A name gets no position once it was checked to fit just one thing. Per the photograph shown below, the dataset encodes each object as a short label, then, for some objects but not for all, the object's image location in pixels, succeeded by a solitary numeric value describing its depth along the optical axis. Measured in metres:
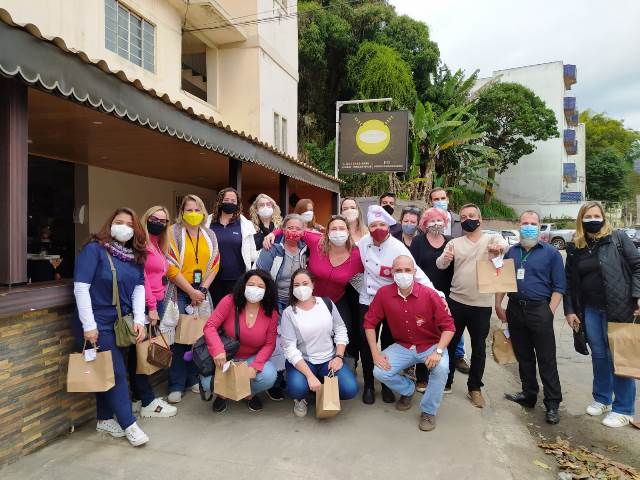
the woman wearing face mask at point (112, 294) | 3.20
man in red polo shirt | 3.70
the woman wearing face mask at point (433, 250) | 4.38
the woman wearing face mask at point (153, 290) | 3.76
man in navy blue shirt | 3.96
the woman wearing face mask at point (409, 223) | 4.90
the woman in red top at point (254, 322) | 3.81
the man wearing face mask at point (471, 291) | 4.11
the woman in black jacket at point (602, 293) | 3.72
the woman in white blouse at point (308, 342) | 3.83
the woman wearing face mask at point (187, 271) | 4.09
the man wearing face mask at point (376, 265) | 4.02
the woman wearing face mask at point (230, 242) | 4.54
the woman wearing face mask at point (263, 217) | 4.84
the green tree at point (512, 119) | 28.61
